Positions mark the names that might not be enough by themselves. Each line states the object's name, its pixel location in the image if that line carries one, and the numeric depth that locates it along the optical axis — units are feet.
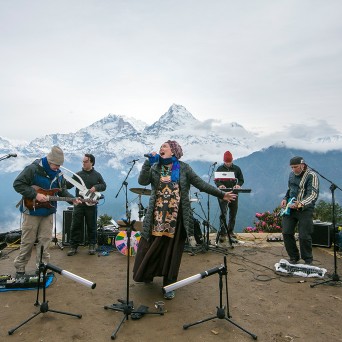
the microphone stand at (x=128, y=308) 12.75
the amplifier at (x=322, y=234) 25.63
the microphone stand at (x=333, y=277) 17.11
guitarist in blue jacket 17.03
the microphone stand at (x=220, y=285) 11.22
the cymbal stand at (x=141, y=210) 26.71
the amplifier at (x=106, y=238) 26.22
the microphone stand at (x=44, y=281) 11.67
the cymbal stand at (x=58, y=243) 25.21
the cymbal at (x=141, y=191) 23.80
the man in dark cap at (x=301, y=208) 19.27
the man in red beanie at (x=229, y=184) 26.66
